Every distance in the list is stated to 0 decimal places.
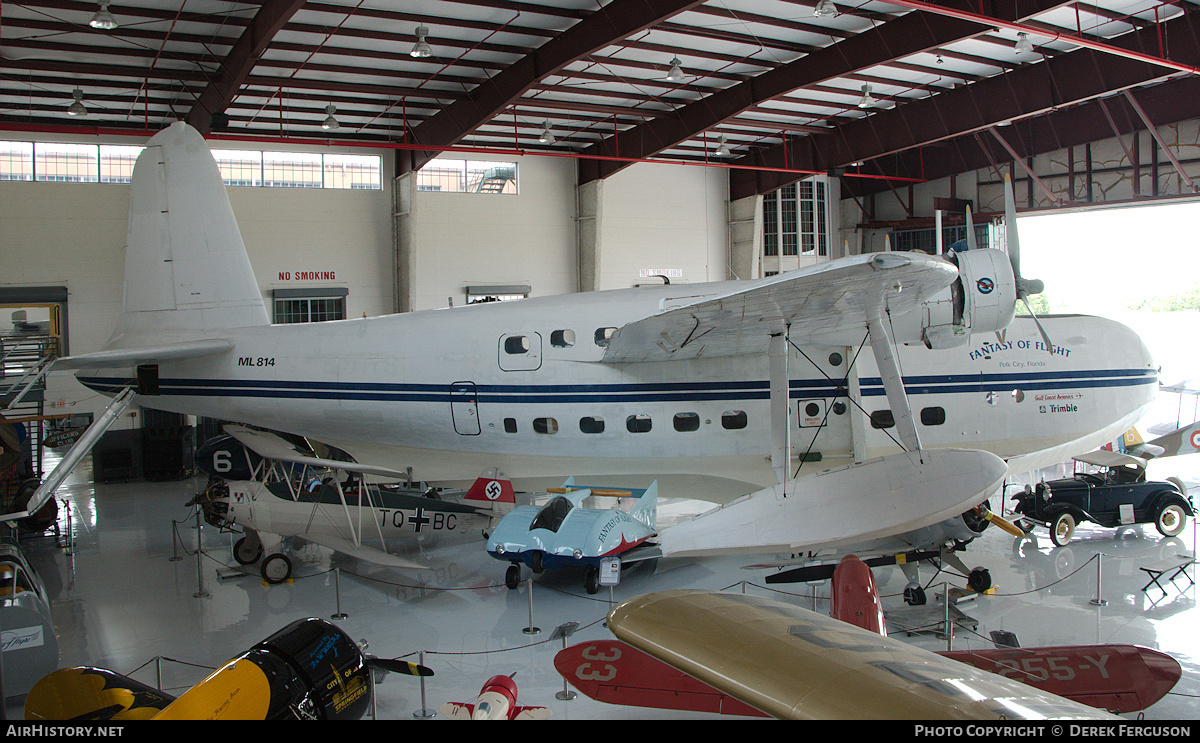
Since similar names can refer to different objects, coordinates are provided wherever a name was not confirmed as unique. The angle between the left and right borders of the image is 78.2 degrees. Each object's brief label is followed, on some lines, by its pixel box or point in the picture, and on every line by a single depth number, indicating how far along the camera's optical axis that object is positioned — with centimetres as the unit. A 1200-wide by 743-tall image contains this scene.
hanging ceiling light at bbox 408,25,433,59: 1373
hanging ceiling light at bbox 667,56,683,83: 1642
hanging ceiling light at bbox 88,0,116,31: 1185
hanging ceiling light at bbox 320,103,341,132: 1747
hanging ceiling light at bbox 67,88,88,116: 1564
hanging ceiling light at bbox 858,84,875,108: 1902
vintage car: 1030
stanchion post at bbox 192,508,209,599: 943
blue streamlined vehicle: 860
